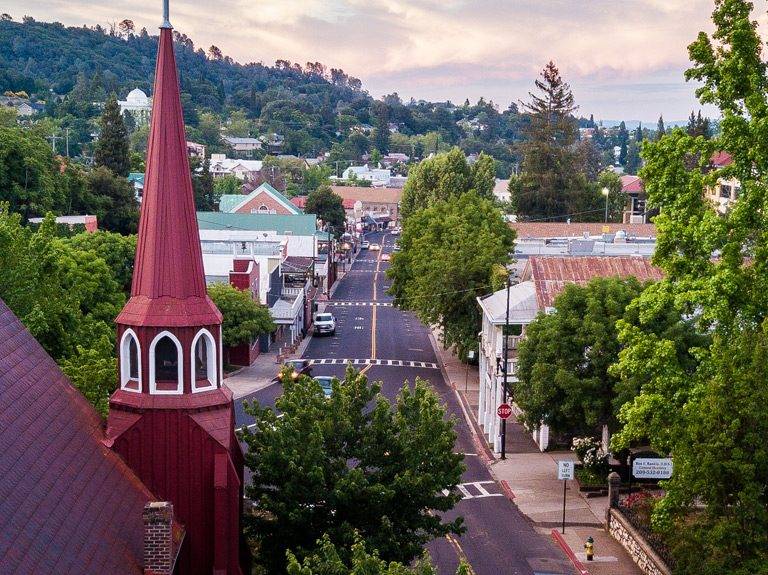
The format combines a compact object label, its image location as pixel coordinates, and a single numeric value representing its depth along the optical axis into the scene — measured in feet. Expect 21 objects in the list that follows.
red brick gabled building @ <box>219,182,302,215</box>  377.71
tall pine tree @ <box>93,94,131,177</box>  356.48
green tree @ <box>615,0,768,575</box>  72.23
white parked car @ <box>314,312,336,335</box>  243.40
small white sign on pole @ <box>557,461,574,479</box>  108.27
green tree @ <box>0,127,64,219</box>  244.63
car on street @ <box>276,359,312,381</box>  185.62
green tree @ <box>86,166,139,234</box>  295.69
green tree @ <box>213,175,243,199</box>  531.50
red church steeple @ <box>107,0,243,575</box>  64.59
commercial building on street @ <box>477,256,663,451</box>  144.46
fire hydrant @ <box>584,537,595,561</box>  100.07
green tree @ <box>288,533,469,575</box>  48.49
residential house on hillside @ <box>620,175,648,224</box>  352.87
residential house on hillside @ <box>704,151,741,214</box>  277.85
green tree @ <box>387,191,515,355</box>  188.14
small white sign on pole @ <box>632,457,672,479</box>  106.42
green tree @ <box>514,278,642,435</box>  116.16
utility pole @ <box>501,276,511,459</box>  137.90
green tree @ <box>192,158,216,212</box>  441.27
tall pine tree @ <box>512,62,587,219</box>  346.95
